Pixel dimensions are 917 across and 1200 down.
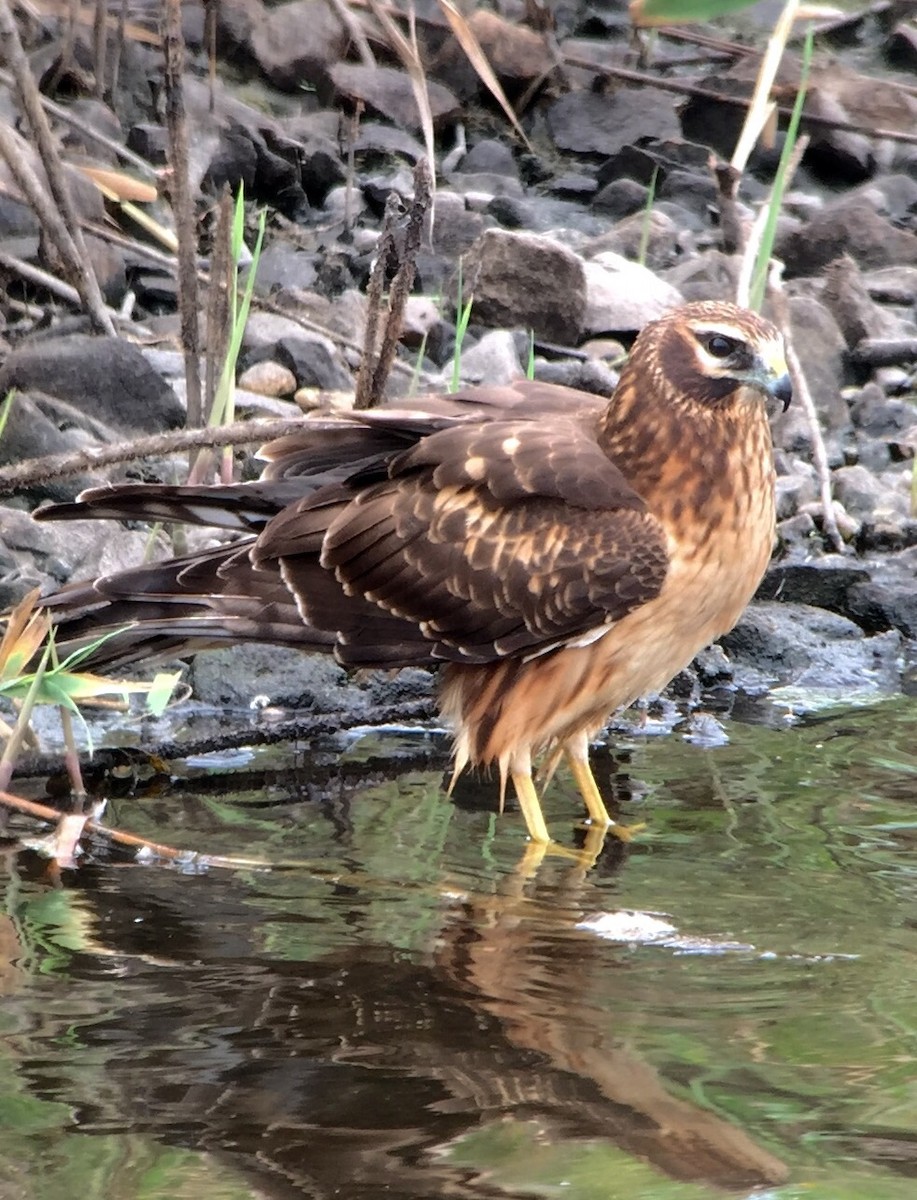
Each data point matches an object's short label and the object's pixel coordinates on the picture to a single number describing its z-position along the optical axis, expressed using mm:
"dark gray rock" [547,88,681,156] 20656
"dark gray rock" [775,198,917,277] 18937
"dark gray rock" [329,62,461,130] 20078
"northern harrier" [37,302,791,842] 10102
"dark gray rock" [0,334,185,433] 13602
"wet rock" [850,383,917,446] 16406
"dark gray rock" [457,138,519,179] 20156
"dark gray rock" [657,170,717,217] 20141
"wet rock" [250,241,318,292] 16641
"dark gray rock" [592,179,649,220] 19812
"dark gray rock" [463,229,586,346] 15922
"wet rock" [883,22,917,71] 23031
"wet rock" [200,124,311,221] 17766
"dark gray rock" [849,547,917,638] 13547
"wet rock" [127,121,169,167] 17734
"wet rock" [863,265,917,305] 18906
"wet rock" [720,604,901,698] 12914
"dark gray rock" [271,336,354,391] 14641
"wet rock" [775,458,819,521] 14430
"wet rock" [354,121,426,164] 19625
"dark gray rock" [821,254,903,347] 17500
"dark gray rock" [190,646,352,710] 11859
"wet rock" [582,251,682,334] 16531
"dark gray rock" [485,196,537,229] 18953
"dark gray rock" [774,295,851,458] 16516
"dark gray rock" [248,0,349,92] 20094
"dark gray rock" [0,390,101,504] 12680
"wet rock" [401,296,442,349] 15555
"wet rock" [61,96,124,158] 17156
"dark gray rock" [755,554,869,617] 13570
